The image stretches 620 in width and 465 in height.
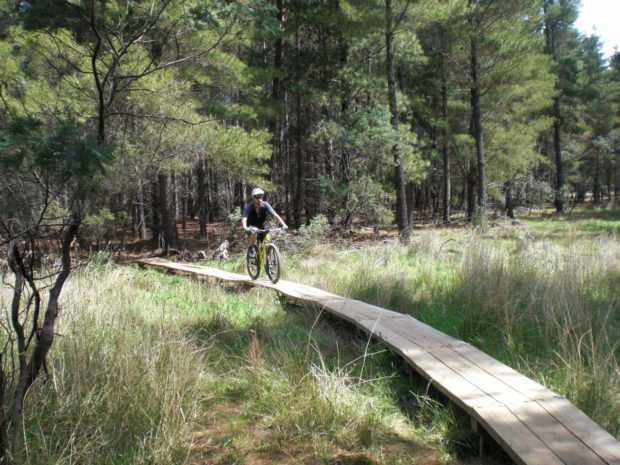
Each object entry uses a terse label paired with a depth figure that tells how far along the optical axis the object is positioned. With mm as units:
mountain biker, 8422
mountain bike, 8219
